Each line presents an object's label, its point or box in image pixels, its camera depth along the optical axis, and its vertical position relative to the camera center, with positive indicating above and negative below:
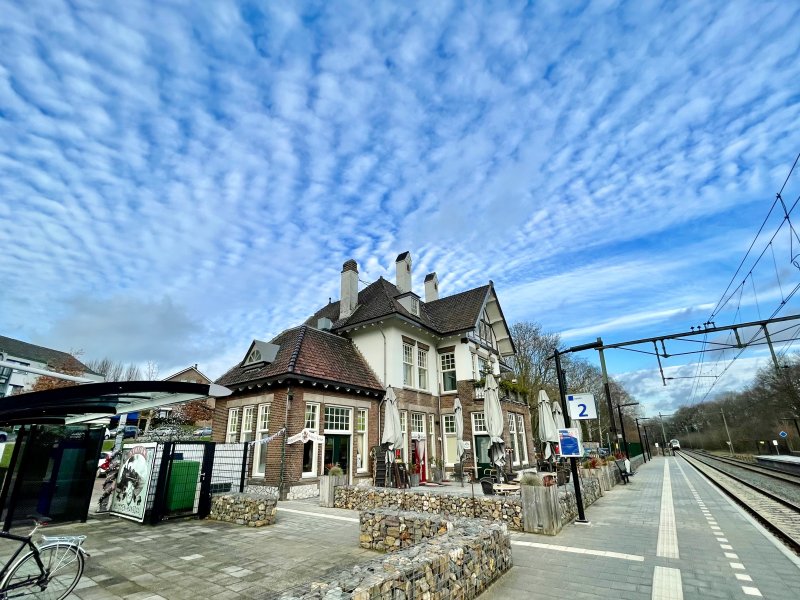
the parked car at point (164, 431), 32.88 +0.64
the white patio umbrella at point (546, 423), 15.49 +0.31
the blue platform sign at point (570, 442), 9.34 -0.27
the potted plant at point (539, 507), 8.16 -1.57
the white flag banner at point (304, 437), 13.42 -0.04
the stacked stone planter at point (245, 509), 9.13 -1.69
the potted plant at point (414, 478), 15.53 -1.72
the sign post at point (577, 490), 9.30 -1.40
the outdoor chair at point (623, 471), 19.68 -2.05
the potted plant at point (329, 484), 11.91 -1.46
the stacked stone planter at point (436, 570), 3.39 -1.39
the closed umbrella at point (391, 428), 13.66 +0.21
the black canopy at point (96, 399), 5.88 +0.68
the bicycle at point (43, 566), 4.17 -1.42
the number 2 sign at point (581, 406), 10.25 +0.63
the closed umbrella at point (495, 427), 12.73 +0.16
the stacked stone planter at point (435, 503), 8.74 -1.71
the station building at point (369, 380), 14.47 +2.35
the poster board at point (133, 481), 9.38 -1.03
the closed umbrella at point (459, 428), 15.05 +0.18
